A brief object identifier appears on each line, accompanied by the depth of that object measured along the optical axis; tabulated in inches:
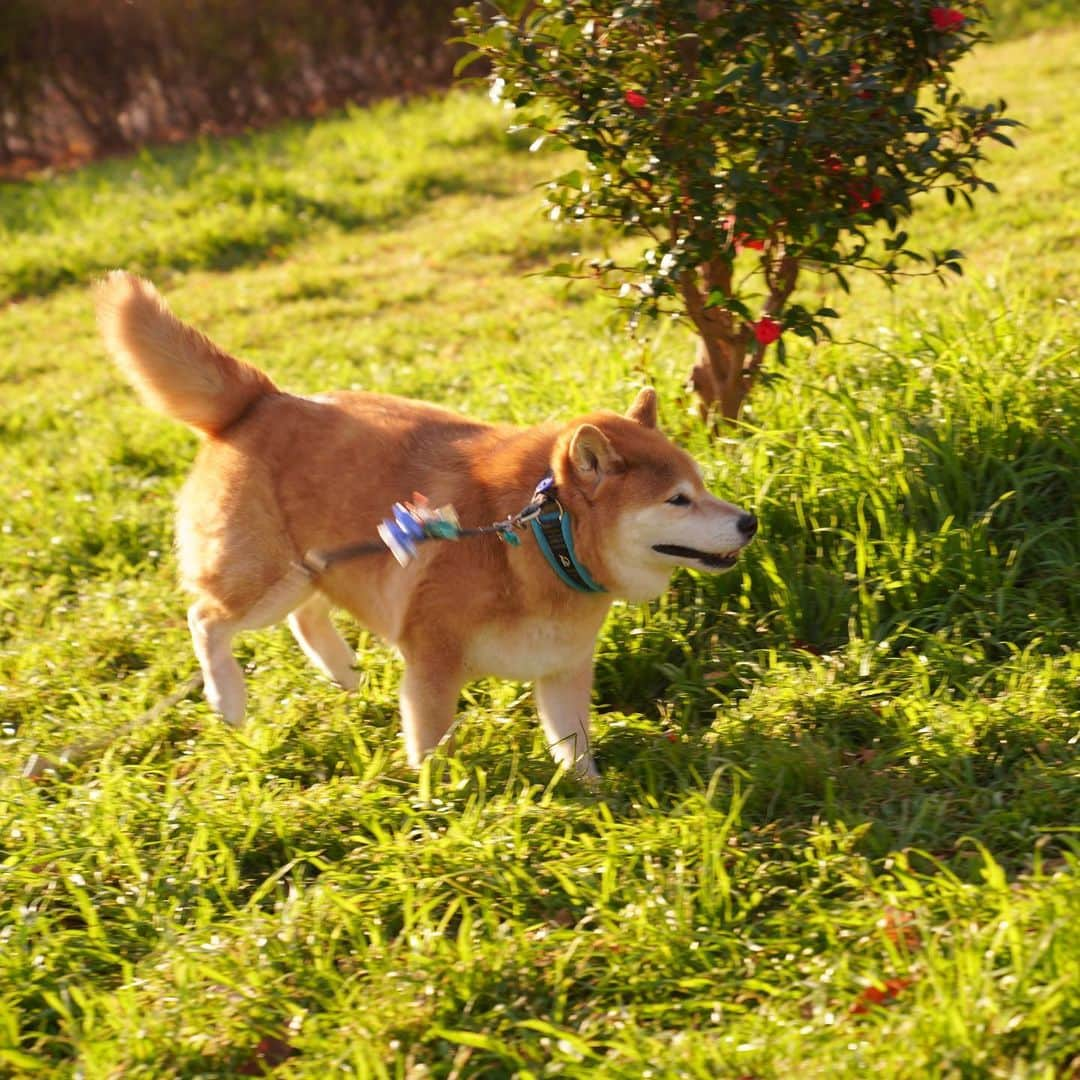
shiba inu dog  150.9
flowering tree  166.6
